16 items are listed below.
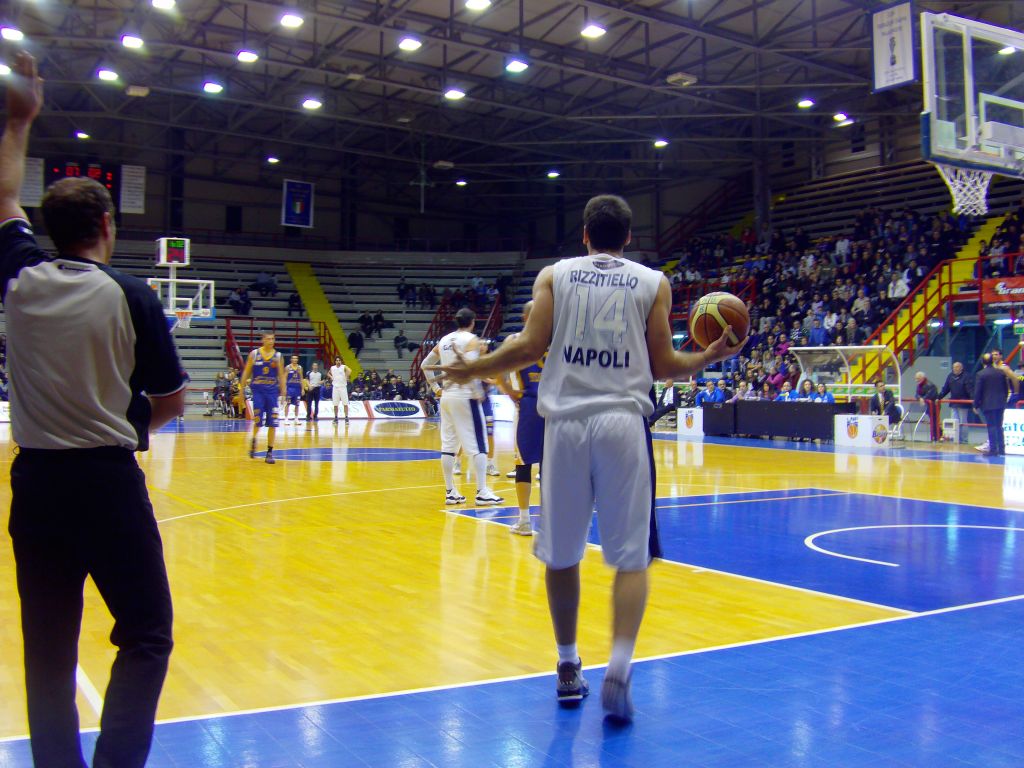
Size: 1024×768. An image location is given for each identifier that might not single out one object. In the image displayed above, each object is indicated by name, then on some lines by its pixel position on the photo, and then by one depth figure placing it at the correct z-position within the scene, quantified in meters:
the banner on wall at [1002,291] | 20.52
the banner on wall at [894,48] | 16.48
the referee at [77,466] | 2.57
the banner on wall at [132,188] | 30.94
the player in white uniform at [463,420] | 9.09
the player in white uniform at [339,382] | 26.16
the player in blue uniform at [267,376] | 13.80
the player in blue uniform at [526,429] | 7.41
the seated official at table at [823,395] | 20.70
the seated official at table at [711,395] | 23.34
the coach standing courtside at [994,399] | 16.73
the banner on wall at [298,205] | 32.69
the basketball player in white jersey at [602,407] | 3.63
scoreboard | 28.95
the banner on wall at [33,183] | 29.69
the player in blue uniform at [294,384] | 22.22
